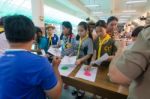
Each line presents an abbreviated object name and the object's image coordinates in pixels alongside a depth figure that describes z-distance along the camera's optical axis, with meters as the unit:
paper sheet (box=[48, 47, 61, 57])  2.02
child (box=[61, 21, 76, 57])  2.42
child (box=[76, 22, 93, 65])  2.15
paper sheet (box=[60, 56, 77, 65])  1.83
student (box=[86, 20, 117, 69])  2.00
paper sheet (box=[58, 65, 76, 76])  1.56
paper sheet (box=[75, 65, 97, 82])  1.43
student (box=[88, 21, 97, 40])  2.36
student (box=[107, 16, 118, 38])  2.42
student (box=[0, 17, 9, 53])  1.69
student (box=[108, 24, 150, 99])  0.60
